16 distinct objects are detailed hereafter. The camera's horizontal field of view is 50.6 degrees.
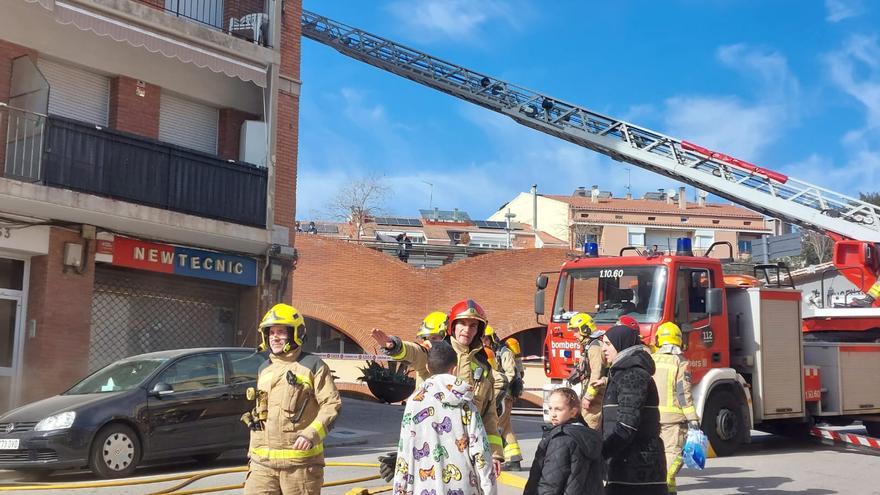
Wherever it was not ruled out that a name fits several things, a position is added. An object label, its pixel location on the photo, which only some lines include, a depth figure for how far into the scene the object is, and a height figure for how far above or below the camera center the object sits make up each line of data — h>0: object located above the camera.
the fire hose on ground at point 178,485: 8.44 -1.38
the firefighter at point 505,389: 8.93 -0.44
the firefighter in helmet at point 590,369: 7.41 -0.23
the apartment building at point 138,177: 13.41 +2.47
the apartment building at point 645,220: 70.69 +9.73
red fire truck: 11.97 +0.32
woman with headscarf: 5.52 -0.49
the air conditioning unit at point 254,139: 16.38 +3.52
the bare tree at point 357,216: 50.62 +6.88
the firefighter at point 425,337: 5.81 +0.04
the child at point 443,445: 4.82 -0.53
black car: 9.62 -0.86
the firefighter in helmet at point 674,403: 7.38 -0.45
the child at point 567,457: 4.75 -0.58
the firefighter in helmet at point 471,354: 5.84 -0.07
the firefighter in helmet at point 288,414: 5.45 -0.44
